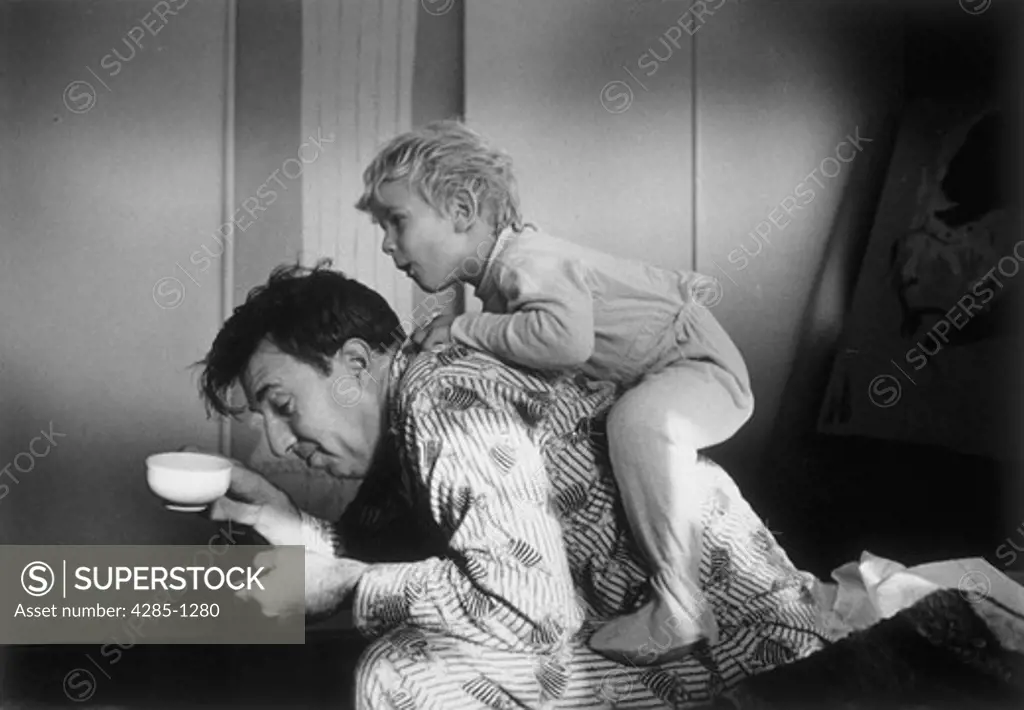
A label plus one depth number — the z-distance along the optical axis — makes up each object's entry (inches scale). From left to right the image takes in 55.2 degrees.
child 81.8
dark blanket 84.7
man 80.2
